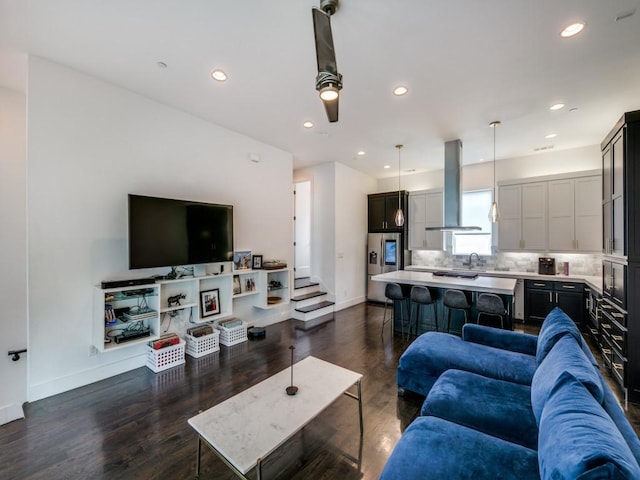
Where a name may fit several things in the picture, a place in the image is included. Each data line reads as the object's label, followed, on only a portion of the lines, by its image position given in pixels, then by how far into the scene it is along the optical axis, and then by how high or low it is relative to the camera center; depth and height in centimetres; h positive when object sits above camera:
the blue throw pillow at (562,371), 126 -68
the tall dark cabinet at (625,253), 258 -15
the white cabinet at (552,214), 470 +45
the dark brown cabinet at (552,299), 454 -103
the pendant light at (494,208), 398 +48
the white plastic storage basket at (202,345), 362 -141
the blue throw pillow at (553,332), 193 -68
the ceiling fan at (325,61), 170 +111
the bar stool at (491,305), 351 -85
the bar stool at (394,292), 432 -84
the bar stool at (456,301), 376 -86
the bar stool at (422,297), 406 -87
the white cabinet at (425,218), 633 +48
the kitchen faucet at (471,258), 601 -42
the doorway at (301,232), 679 +18
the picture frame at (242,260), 438 -33
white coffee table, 150 -113
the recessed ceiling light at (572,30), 216 +167
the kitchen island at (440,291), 367 -76
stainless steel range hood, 471 +92
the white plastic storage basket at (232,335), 402 -140
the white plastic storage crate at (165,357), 324 -141
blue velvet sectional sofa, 92 -105
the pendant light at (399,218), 473 +36
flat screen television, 305 +9
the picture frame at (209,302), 381 -88
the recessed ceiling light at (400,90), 306 +168
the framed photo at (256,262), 457 -38
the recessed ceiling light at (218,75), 279 +170
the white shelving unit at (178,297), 292 -77
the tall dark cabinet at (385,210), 673 +72
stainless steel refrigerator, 655 -44
